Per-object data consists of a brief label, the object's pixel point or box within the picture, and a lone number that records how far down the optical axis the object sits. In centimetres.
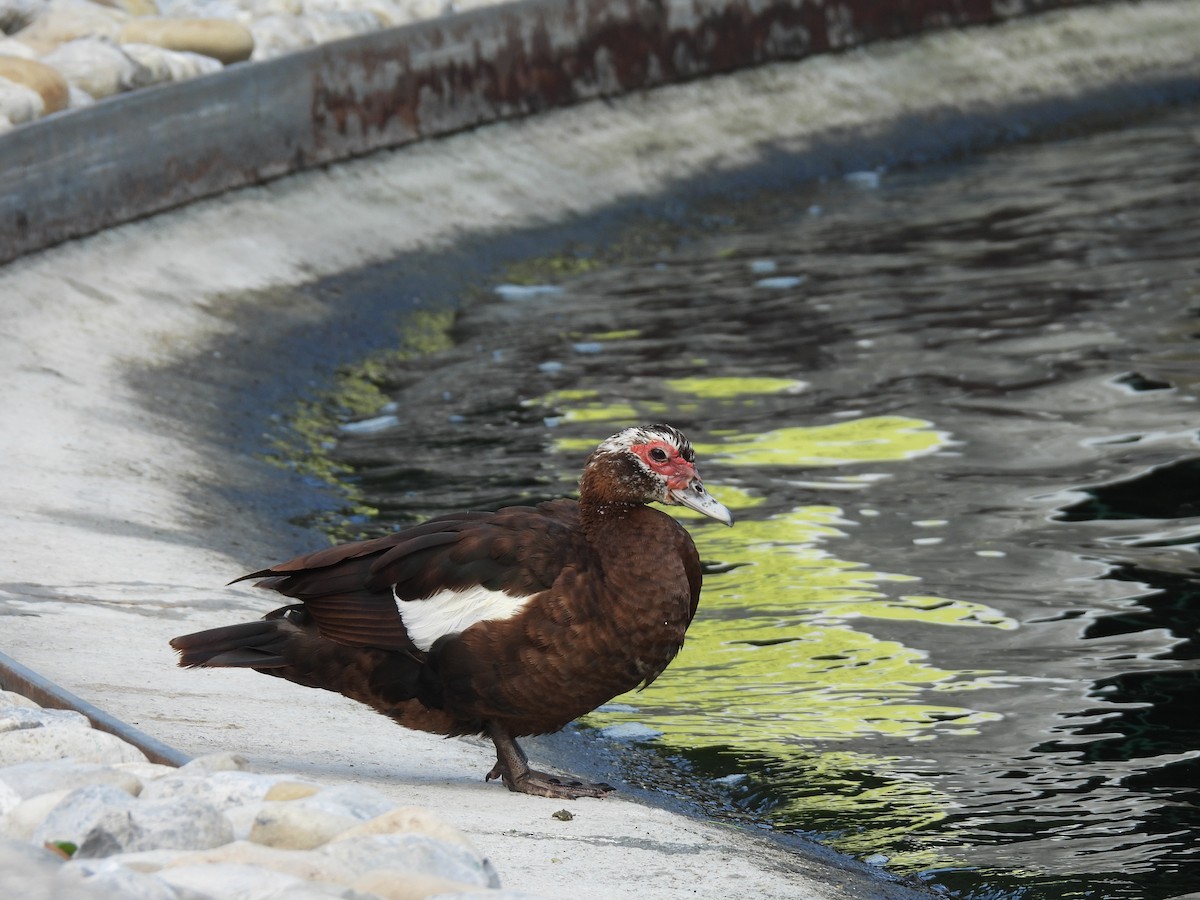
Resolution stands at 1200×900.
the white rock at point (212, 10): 2570
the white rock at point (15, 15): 2417
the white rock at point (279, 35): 2522
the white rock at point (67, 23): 2378
